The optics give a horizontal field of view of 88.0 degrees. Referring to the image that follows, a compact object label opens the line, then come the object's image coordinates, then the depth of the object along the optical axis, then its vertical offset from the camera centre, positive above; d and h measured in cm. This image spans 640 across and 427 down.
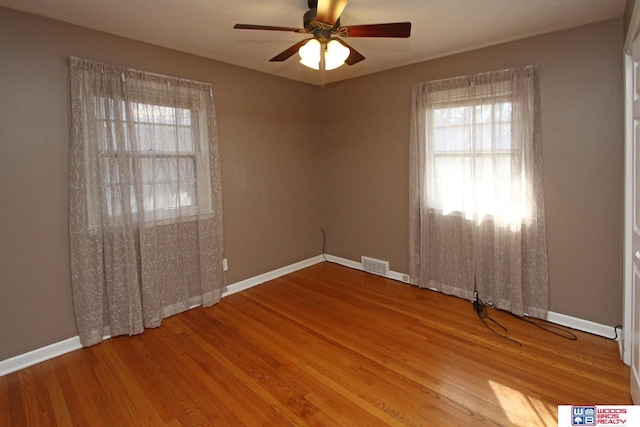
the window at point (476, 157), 296 +34
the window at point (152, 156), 265 +40
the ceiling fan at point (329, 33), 187 +99
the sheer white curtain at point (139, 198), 257 +3
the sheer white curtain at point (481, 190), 290 +1
